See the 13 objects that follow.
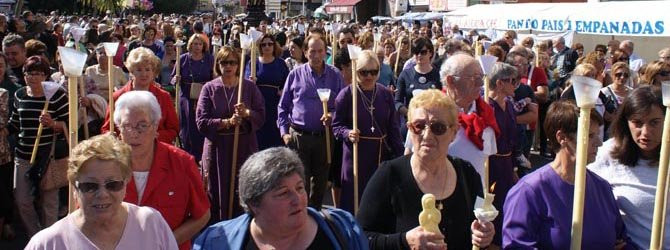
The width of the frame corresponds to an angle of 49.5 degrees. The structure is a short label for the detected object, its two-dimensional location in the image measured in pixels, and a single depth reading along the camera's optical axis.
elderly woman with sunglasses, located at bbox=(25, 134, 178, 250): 2.79
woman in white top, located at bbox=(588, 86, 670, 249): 3.27
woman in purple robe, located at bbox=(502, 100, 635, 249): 2.94
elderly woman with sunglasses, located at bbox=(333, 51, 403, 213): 5.84
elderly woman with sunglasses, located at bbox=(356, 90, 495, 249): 3.17
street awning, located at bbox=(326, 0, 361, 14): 52.91
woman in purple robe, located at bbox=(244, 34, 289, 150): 7.84
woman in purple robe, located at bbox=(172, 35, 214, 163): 8.32
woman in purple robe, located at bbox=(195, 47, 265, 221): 6.09
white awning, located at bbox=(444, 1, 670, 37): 16.20
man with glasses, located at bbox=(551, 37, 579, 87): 12.36
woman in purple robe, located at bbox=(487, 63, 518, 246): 4.80
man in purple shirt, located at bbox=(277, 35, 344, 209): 6.53
